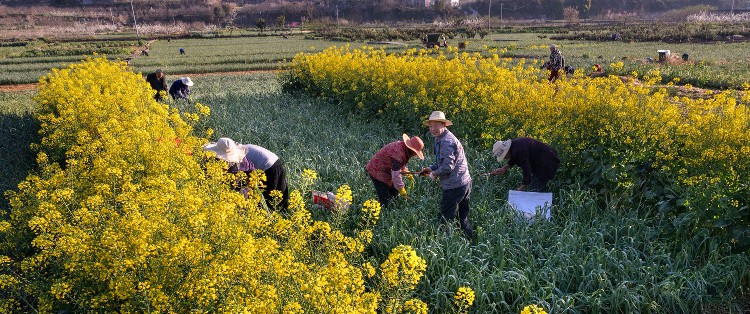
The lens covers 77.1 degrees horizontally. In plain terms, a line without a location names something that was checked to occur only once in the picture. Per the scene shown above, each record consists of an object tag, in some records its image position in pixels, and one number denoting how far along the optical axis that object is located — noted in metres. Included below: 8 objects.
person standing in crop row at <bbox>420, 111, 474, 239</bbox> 5.19
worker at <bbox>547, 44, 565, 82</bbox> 12.99
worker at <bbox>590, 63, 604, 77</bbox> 21.00
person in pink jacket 5.71
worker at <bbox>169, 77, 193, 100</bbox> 13.17
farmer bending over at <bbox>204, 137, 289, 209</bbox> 5.60
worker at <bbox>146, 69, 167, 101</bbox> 12.93
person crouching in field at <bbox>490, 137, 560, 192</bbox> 6.09
